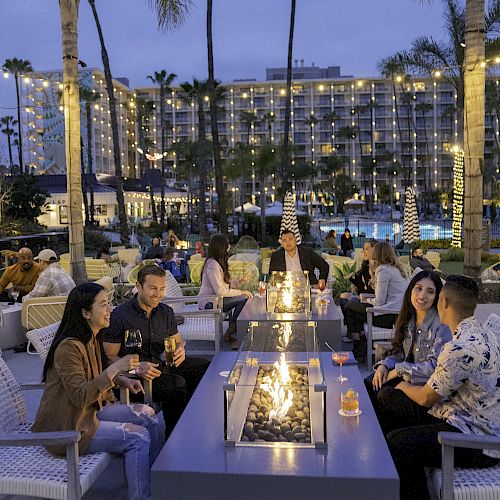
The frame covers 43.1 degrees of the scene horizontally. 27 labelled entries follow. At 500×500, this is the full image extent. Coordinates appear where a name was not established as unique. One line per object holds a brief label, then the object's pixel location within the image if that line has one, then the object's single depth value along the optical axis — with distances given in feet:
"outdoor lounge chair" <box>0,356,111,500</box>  9.21
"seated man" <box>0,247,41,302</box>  27.73
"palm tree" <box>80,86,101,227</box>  127.95
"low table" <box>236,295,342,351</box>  18.84
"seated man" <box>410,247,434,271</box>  30.25
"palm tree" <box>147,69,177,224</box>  157.90
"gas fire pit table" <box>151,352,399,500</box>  8.07
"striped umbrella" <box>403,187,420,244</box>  63.67
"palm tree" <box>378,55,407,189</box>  133.13
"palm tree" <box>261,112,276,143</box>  269.85
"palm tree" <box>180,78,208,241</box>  75.46
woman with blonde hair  20.54
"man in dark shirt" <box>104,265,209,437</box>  14.11
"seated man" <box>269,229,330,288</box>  26.91
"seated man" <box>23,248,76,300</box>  23.98
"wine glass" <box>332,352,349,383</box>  12.53
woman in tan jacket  10.21
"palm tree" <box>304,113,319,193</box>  291.48
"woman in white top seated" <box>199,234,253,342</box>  23.40
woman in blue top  13.43
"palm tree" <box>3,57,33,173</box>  176.24
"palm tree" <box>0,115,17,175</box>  250.27
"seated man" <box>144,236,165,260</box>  44.96
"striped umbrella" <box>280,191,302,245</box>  62.44
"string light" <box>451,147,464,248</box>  64.64
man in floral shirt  9.75
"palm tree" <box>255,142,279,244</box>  140.46
